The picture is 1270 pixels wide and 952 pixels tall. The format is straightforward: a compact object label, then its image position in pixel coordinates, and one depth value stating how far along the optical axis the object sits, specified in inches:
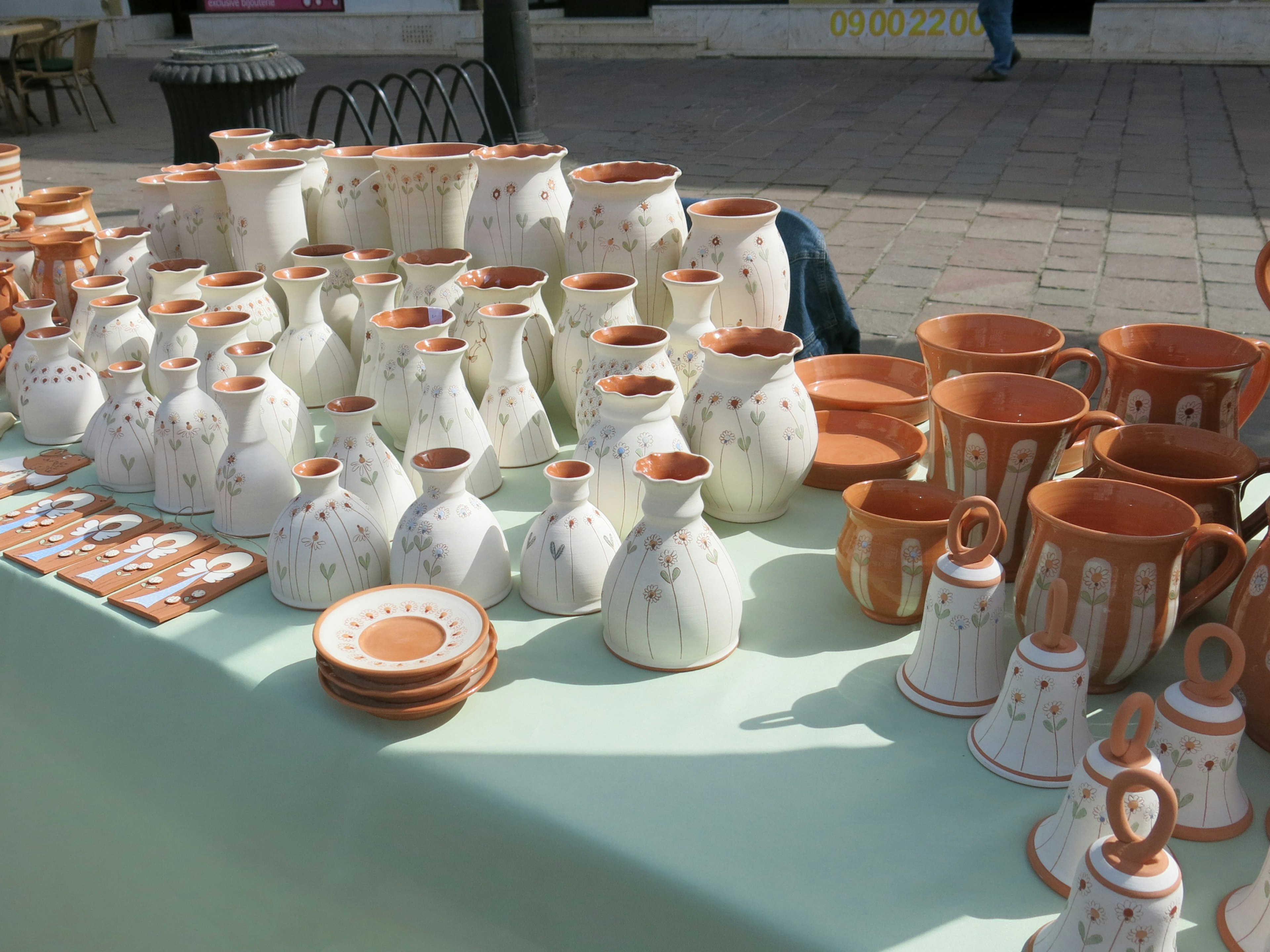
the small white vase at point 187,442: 57.8
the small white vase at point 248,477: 54.0
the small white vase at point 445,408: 56.3
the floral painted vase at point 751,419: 53.9
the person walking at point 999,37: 321.4
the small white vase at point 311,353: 66.7
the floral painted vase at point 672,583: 43.8
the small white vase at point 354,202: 75.2
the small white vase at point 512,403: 59.3
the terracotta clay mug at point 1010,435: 49.2
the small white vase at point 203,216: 77.6
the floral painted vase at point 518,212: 68.6
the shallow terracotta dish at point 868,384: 67.8
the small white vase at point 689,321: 60.5
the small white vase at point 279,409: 57.0
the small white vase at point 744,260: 63.6
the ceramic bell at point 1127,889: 28.6
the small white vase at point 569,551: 48.3
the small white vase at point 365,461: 52.5
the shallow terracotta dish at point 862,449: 61.2
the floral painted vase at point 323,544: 49.0
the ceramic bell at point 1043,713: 37.9
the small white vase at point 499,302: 63.2
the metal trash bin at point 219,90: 143.7
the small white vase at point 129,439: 61.2
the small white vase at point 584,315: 61.4
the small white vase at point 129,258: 75.5
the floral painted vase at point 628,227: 65.3
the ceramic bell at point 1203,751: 35.6
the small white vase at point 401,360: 60.5
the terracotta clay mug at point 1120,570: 40.3
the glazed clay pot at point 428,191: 71.9
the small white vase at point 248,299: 66.1
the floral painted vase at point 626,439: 51.5
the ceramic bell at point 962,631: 41.4
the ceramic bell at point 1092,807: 31.9
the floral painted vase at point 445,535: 48.0
